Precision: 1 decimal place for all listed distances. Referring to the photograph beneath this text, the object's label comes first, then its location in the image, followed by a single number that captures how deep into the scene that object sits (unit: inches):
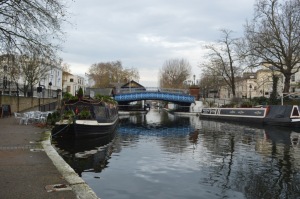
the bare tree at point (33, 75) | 1163.9
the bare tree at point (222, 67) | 1464.0
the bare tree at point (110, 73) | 2853.7
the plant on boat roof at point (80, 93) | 581.9
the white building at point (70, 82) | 2751.8
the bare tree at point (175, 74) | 2647.9
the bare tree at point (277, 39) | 1018.5
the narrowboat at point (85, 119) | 520.4
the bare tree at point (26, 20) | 418.7
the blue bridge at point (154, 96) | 1553.7
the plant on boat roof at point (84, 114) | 549.6
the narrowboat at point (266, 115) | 794.9
